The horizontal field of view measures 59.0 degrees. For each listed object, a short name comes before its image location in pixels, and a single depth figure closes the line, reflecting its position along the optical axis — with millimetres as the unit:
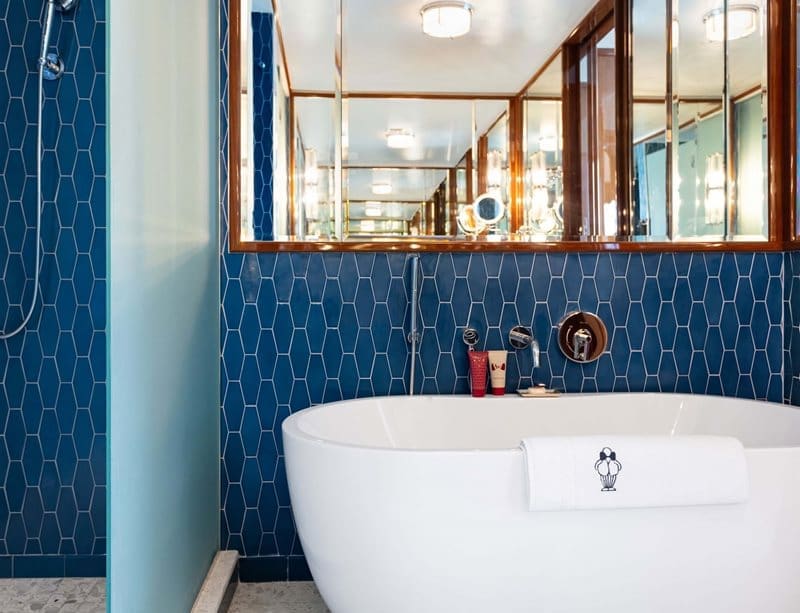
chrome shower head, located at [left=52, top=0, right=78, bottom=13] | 2398
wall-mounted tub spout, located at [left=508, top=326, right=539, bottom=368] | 2523
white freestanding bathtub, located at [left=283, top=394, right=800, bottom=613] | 1625
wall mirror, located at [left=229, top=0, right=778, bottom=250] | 2525
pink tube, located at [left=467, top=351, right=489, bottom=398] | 2459
